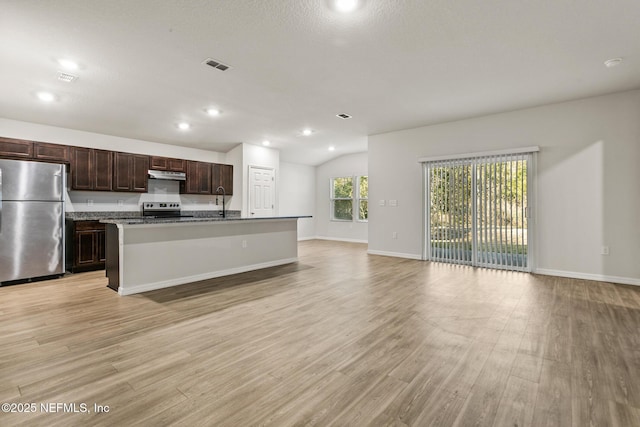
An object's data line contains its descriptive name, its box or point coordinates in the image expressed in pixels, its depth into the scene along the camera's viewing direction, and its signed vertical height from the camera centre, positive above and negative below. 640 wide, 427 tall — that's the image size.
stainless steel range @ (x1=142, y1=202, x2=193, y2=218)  6.41 +0.09
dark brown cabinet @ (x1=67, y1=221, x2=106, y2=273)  5.10 -0.55
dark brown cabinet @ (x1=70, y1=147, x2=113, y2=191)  5.29 +0.81
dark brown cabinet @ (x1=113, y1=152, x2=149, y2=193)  5.80 +0.83
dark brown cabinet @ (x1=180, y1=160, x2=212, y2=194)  6.86 +0.82
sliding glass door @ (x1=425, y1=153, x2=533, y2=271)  5.09 +0.08
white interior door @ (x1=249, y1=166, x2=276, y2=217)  7.50 +0.58
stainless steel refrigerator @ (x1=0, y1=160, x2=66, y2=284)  4.31 -0.09
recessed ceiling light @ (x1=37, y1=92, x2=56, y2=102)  4.09 +1.62
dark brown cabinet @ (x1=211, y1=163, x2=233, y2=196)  7.30 +0.90
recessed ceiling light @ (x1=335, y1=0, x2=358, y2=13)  2.40 +1.68
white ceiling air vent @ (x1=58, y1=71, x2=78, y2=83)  3.57 +1.64
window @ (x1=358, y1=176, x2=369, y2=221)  9.29 +0.50
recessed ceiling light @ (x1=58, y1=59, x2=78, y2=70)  3.27 +1.65
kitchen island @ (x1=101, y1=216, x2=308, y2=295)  3.80 -0.51
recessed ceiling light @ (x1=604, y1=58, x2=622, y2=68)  3.39 +1.72
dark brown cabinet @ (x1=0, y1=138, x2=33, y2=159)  4.64 +1.02
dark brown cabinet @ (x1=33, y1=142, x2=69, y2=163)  4.91 +1.02
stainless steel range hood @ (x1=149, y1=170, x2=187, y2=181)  6.29 +0.83
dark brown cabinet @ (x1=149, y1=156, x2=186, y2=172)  6.29 +1.07
